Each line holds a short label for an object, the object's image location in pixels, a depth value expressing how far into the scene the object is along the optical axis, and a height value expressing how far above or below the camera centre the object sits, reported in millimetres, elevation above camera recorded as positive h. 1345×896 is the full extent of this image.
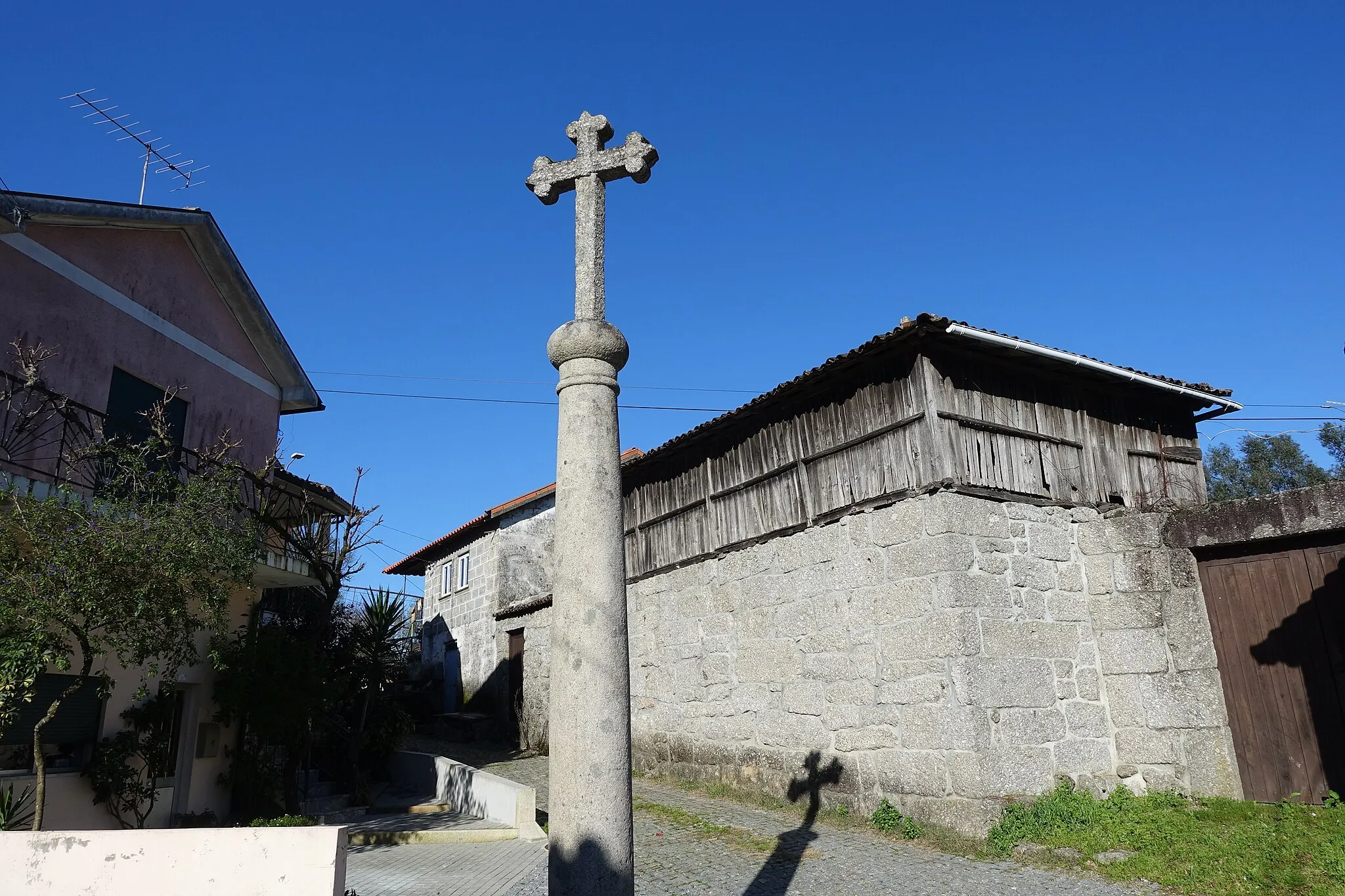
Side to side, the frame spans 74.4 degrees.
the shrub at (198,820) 9484 -1165
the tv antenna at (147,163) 11133 +6775
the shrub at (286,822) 8086 -1050
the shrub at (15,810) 7180 -768
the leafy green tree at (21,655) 6340 +422
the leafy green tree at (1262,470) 28781 +6366
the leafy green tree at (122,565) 6457 +1106
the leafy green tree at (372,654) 13383 +753
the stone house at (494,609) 18469 +2088
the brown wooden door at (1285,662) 8125 +47
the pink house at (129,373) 8312 +3829
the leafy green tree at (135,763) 8570 -499
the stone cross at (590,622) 3439 +288
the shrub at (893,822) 8289 -1295
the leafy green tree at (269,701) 10141 +50
